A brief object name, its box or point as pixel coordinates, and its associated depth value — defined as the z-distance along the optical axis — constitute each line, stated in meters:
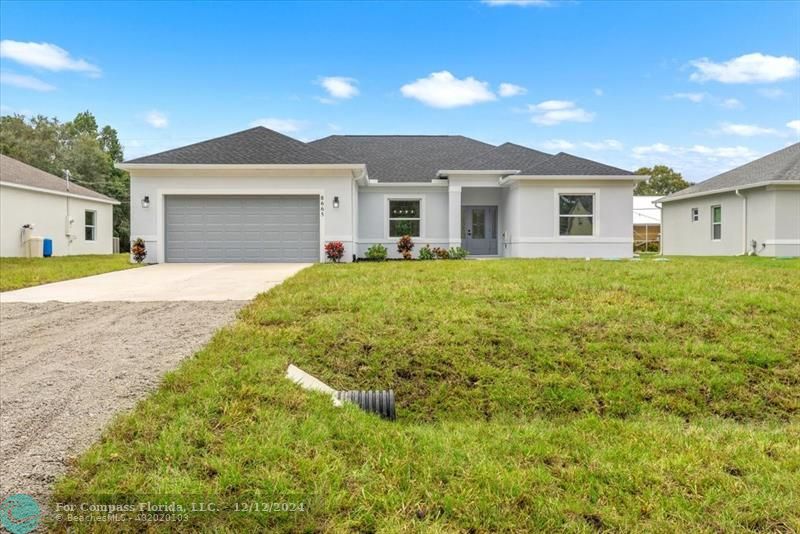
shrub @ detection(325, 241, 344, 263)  14.75
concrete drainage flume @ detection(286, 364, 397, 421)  3.91
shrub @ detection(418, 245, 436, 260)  16.59
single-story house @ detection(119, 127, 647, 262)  14.88
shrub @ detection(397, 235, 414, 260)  16.92
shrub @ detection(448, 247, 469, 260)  16.58
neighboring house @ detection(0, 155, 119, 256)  18.17
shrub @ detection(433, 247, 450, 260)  16.69
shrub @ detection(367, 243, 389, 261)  16.34
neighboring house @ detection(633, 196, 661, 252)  32.44
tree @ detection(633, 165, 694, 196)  51.19
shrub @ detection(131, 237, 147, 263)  14.55
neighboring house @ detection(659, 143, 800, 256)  17.16
